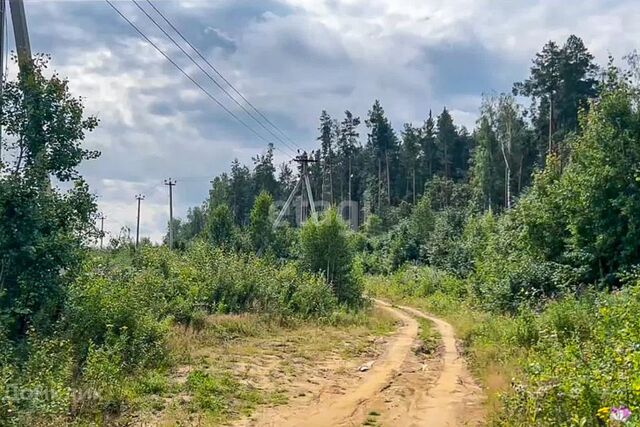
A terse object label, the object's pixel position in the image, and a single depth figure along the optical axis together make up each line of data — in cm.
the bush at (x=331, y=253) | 2652
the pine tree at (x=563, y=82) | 4675
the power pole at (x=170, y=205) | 5785
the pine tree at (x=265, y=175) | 7925
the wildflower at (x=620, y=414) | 363
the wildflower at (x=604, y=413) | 433
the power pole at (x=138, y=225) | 6868
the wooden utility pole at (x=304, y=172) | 3681
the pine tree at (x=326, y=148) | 7588
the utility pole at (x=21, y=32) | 1106
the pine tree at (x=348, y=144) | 7600
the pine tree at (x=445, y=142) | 6875
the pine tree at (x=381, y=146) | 7112
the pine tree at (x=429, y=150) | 6912
